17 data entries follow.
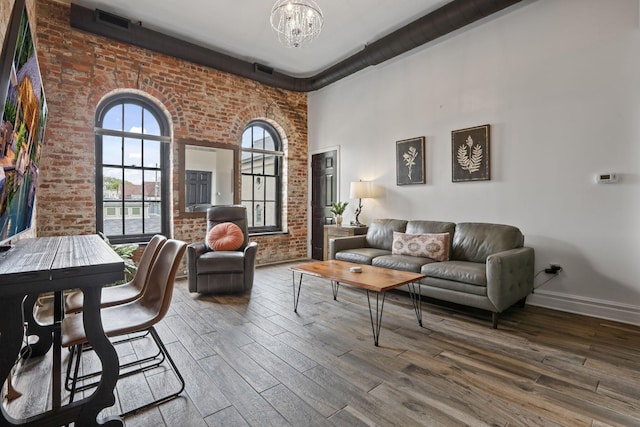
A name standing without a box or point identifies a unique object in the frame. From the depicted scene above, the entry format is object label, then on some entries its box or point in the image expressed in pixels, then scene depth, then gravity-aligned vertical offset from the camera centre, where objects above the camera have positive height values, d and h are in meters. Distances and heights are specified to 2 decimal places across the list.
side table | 4.96 -0.27
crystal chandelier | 3.01 +1.92
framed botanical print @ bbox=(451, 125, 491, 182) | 3.84 +0.76
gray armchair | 3.80 -0.67
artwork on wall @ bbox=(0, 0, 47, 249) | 1.39 +0.50
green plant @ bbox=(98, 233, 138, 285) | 3.80 -0.48
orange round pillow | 4.20 -0.30
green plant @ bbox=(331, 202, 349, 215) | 5.45 +0.11
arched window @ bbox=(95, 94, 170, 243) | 4.33 +0.67
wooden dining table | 1.22 -0.35
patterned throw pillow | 3.65 -0.38
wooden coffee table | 2.57 -0.56
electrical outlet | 3.32 -0.59
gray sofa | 2.83 -0.52
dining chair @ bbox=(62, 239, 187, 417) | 1.68 -0.60
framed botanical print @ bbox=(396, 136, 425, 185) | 4.49 +0.78
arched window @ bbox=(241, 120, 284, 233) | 5.81 +0.75
